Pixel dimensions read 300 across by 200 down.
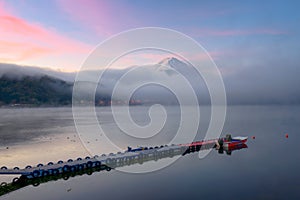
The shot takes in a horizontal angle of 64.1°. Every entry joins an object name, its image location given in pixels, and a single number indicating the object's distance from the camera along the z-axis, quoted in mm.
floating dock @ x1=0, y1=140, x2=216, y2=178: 36250
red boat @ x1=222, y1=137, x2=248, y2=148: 66188
